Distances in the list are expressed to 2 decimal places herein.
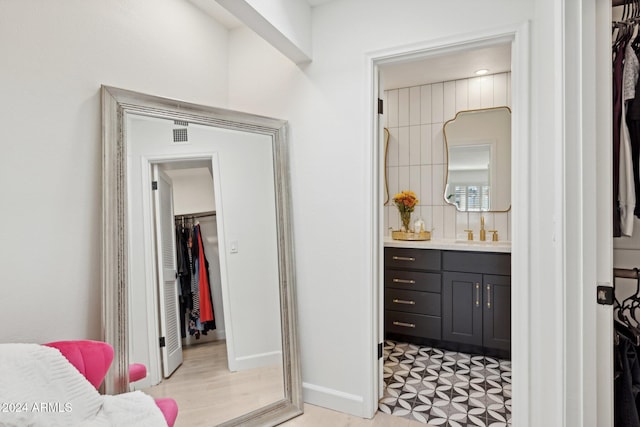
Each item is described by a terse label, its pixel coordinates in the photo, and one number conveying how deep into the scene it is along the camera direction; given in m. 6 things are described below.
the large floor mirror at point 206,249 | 1.59
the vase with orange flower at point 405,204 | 3.52
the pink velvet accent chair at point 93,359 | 1.23
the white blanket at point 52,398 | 1.00
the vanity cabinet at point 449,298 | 2.88
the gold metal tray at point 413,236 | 3.43
